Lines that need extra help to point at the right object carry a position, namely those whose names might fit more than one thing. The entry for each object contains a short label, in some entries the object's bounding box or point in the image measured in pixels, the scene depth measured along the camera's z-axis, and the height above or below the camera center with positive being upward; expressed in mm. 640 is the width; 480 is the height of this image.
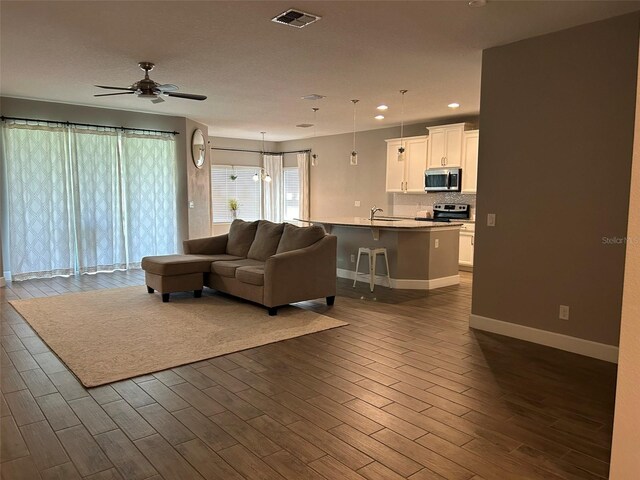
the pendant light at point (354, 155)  6469 +592
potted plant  11273 -260
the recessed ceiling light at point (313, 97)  6270 +1380
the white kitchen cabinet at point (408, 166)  8344 +595
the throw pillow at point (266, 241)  5836 -574
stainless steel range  8039 -247
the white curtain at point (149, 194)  7680 +35
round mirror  8484 +897
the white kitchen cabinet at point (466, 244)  7770 -791
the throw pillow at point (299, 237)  5367 -478
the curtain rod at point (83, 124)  6515 +1102
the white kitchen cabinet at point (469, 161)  7453 +604
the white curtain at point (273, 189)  11789 +194
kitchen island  6391 -727
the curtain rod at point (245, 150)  11027 +1131
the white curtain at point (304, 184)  11211 +311
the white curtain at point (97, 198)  7164 -40
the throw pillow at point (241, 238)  6277 -577
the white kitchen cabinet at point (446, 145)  7650 +887
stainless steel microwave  7664 +308
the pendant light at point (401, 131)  6634 +1290
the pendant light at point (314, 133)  7440 +1395
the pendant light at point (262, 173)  11648 +594
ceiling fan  4590 +1091
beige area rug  3592 -1267
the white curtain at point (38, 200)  6605 -72
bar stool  6219 -816
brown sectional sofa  4957 -817
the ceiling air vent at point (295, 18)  3400 +1348
